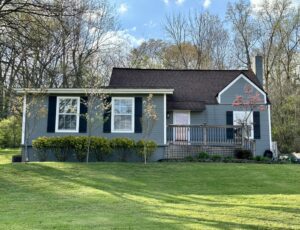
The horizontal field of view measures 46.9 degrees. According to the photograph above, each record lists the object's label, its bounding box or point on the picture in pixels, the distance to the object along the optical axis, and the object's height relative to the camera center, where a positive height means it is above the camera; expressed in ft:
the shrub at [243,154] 48.39 -0.79
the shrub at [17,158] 49.39 -1.69
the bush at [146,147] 45.29 +0.07
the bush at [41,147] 44.34 -0.06
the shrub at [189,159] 45.62 -1.47
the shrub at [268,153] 55.44 -0.72
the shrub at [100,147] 44.16 +0.01
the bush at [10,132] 76.94 +3.33
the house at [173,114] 47.91 +5.05
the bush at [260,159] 47.04 -1.43
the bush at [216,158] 45.75 -1.31
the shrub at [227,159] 45.61 -1.43
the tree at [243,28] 98.48 +34.41
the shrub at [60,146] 44.11 +0.08
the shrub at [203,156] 46.52 -1.08
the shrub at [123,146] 45.01 +0.17
